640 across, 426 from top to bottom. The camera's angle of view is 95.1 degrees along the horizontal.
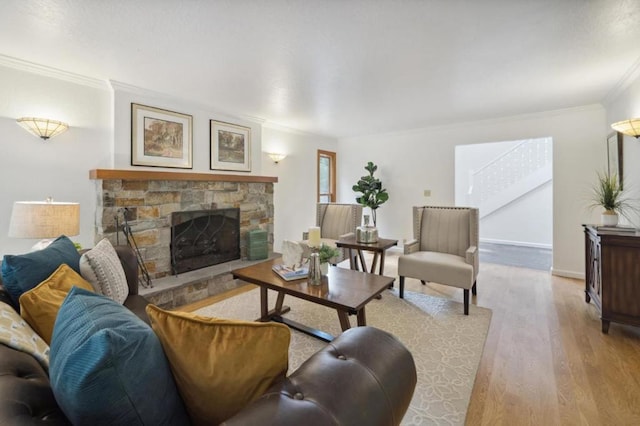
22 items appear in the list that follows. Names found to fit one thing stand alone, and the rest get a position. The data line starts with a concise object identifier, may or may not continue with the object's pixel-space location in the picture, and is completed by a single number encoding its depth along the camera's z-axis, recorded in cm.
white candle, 238
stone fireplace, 292
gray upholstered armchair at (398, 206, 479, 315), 290
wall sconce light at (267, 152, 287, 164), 484
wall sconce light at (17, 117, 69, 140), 251
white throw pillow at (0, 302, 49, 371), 82
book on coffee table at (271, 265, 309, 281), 230
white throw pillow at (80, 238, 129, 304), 164
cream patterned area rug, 169
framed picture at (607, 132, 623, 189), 319
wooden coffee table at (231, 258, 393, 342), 192
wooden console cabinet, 231
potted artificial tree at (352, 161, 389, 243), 553
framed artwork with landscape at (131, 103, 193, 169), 320
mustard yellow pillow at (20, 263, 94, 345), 102
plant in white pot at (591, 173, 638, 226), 284
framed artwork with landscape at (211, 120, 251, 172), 394
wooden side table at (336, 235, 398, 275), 337
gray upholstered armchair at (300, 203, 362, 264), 434
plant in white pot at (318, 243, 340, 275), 232
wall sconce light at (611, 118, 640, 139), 250
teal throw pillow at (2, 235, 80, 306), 128
